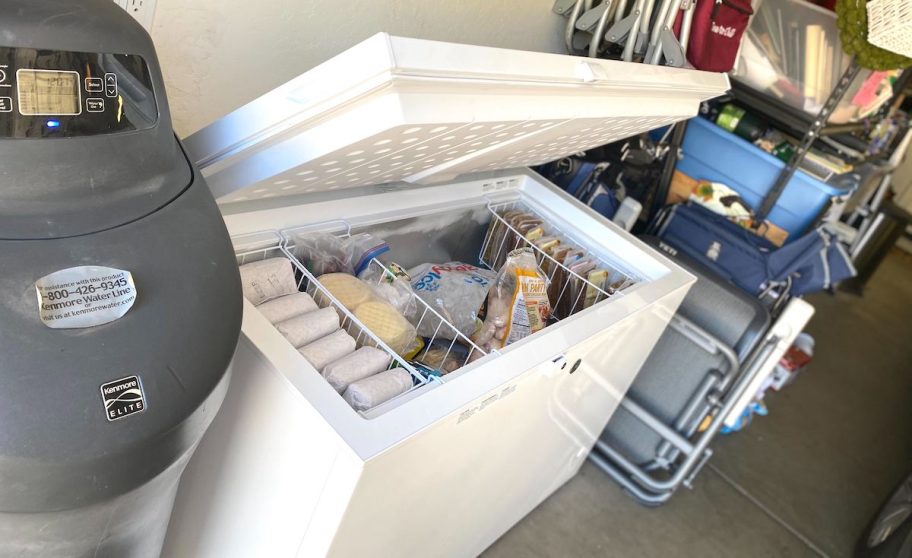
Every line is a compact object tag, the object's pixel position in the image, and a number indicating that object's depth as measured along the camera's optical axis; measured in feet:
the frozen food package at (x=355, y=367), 3.38
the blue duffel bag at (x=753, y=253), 6.92
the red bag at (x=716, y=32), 6.25
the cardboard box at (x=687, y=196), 7.74
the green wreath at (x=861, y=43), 6.88
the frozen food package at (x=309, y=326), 3.51
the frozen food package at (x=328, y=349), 3.47
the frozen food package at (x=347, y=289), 4.14
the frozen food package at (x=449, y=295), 4.82
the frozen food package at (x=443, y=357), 4.52
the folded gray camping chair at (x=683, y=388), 6.79
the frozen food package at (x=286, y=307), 3.57
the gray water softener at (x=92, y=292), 1.89
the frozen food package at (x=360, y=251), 4.44
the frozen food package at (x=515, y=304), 4.76
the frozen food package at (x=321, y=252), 4.20
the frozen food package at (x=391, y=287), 4.43
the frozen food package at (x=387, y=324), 4.08
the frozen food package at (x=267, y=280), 3.62
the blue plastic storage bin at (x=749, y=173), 7.43
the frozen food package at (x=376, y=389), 3.25
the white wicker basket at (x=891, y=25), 6.49
